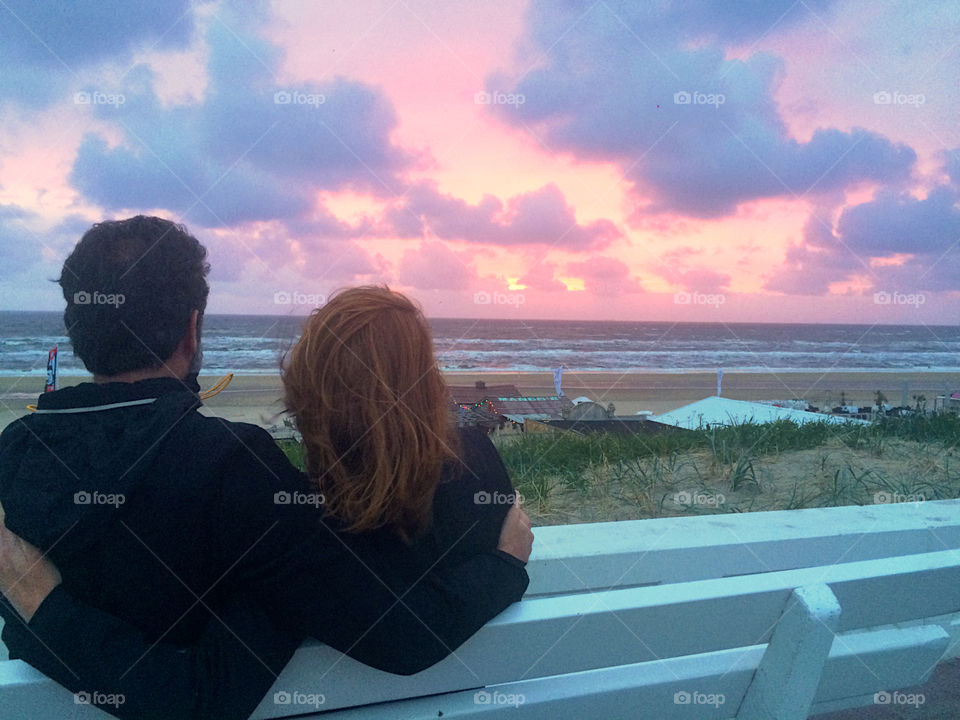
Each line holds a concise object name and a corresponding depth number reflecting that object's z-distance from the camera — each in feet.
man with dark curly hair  3.36
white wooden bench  3.85
